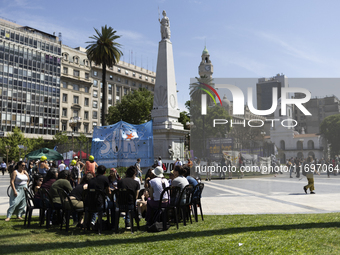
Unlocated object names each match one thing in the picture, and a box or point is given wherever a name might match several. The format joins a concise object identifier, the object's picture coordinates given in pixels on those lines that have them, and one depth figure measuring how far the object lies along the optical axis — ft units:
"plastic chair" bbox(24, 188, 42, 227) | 25.57
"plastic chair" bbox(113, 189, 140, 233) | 22.58
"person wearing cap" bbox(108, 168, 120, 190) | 29.27
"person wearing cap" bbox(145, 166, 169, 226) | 23.61
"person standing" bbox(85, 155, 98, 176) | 44.83
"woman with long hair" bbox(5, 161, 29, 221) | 29.17
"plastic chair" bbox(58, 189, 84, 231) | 22.87
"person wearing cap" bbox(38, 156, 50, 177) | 46.04
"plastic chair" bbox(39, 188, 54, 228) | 24.80
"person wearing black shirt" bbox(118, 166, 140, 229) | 22.97
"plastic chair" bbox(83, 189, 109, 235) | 22.45
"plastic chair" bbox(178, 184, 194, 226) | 24.26
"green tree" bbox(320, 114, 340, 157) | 49.24
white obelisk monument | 88.63
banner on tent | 65.46
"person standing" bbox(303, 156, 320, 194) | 46.27
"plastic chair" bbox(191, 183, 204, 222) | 26.14
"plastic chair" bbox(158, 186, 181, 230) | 22.93
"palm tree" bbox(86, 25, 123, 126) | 131.34
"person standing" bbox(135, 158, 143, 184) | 61.88
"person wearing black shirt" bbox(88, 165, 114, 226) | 23.30
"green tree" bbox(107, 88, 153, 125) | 184.85
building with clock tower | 356.20
